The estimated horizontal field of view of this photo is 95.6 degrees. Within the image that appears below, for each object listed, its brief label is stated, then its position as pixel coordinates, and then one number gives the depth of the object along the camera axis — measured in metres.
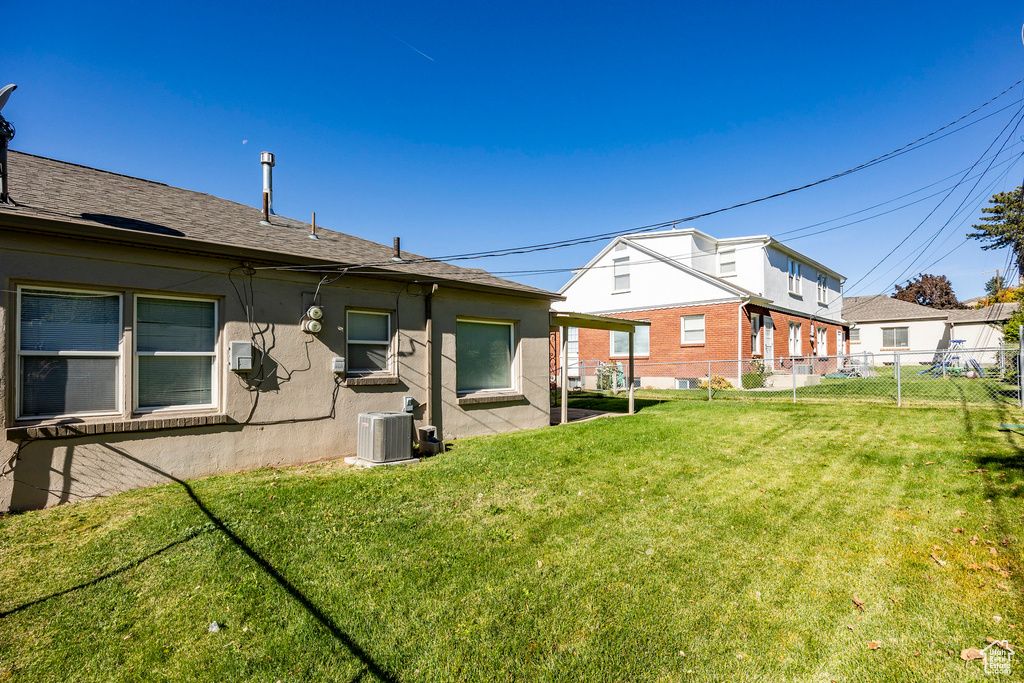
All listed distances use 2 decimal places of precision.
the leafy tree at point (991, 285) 59.07
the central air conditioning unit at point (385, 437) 7.41
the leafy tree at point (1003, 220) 21.45
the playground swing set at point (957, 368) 19.96
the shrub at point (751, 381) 19.08
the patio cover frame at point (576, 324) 11.55
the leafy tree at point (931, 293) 53.44
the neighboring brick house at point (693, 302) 20.30
